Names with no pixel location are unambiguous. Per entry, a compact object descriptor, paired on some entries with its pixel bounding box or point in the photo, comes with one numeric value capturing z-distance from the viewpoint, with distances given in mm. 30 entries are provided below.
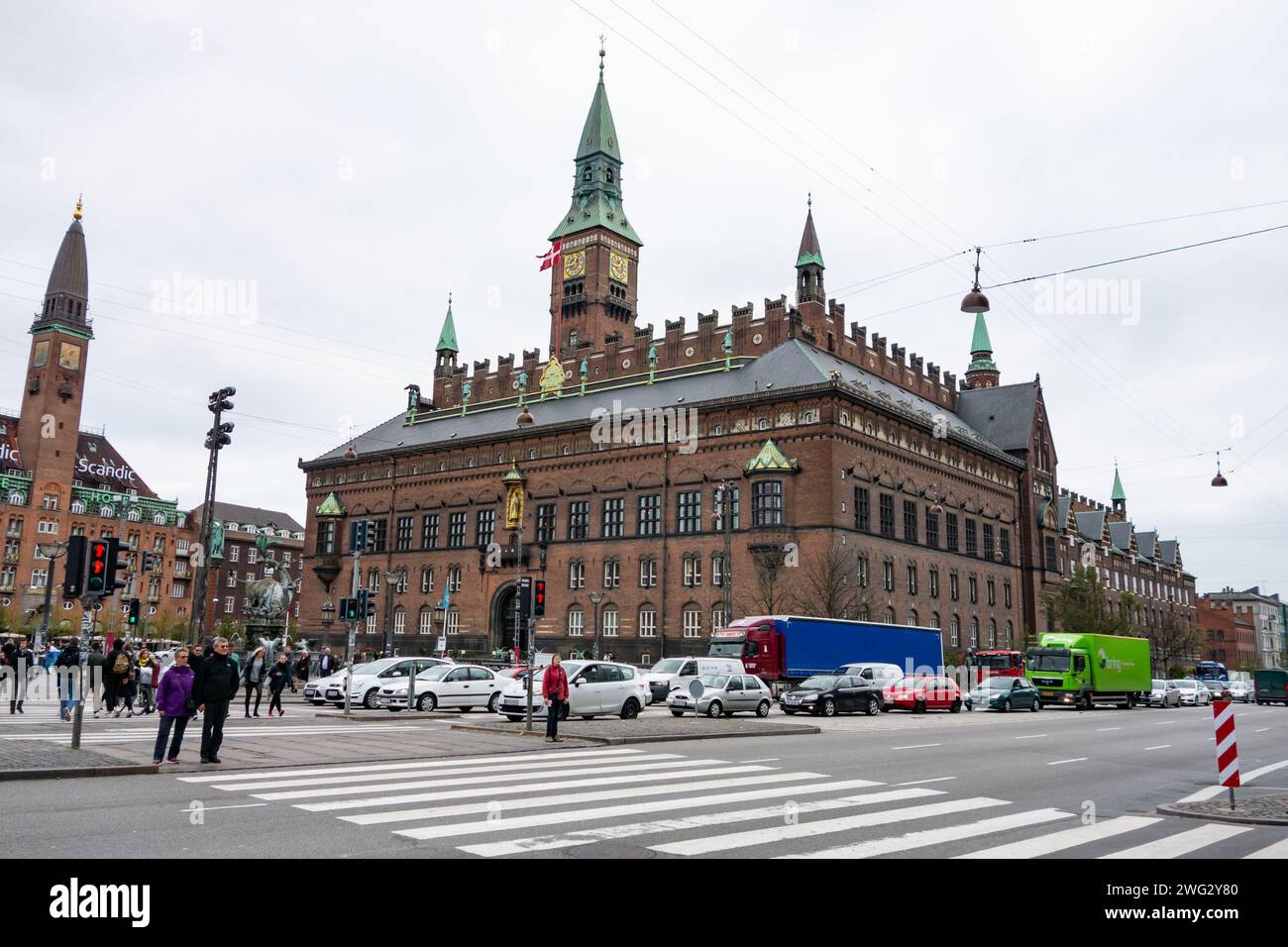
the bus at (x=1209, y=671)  77938
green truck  39594
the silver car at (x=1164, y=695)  47438
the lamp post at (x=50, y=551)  26203
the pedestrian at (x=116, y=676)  21606
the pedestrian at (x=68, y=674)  20422
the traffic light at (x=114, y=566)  15281
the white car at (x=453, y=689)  27688
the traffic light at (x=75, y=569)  14919
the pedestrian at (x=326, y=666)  36938
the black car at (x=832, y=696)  30156
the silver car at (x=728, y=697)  27672
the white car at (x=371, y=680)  28250
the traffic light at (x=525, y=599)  21219
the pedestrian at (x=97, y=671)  23250
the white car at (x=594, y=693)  24516
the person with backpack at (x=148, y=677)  24391
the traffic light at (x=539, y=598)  21378
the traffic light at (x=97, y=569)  15156
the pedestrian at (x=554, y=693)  18891
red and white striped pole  11562
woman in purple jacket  13658
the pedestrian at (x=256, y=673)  24281
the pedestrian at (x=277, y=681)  24453
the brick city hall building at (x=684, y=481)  52188
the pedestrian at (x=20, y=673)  23125
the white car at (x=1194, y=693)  50656
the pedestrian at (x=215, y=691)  13922
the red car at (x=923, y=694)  34750
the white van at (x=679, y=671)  30828
